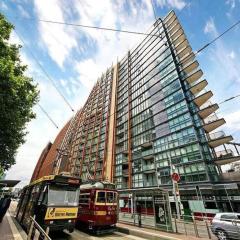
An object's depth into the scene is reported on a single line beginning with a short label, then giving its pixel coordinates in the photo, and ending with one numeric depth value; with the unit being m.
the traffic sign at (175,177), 12.61
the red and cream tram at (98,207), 11.74
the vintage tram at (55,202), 9.12
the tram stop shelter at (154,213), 12.04
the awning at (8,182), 21.08
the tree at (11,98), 9.29
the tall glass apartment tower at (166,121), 27.89
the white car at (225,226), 10.13
